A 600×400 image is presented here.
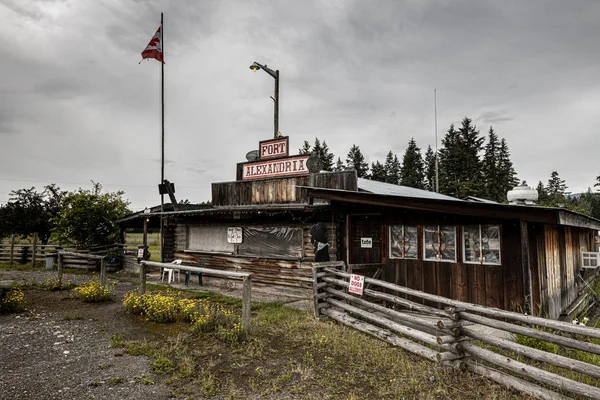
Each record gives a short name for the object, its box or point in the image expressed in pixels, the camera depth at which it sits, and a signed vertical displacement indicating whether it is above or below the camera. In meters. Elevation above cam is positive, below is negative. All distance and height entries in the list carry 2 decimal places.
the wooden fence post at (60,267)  12.14 -1.32
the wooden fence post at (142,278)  9.50 -1.36
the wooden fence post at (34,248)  19.98 -1.07
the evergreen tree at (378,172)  60.44 +9.37
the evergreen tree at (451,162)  46.08 +8.65
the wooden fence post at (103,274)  11.22 -1.46
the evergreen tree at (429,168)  57.53 +9.79
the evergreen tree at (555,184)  81.12 +9.76
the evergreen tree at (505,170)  46.99 +7.89
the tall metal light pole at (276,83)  16.11 +6.85
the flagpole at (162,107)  16.78 +5.75
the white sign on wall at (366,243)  10.43 -0.48
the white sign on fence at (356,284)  7.23 -1.18
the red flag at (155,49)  16.17 +8.32
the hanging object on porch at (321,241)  9.71 -0.39
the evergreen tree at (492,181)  45.47 +5.94
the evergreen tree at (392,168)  64.56 +11.20
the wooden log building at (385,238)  7.71 -0.32
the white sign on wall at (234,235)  13.90 -0.28
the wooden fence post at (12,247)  20.81 -1.05
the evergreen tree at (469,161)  43.69 +8.38
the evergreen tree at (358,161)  59.89 +11.51
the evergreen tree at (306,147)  59.72 +13.72
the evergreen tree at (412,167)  53.12 +9.23
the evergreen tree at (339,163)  65.94 +12.42
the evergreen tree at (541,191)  52.38 +6.74
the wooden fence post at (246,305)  6.97 -1.52
